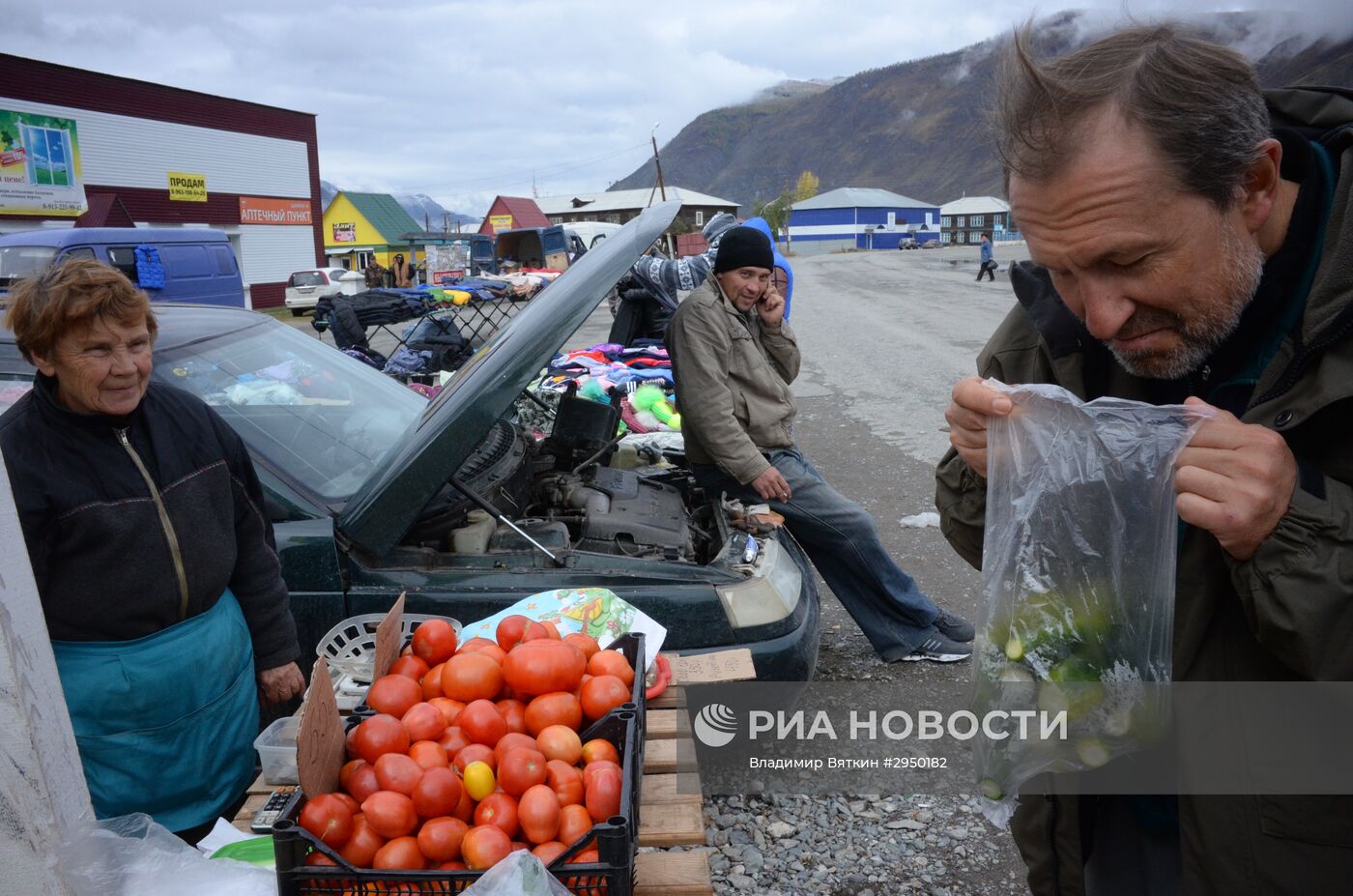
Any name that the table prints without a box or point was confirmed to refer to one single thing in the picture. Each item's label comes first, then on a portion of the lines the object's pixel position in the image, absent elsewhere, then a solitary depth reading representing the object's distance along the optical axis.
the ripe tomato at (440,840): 1.56
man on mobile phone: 3.99
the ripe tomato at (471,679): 2.00
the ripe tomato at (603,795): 1.64
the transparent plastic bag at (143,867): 1.46
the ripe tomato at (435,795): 1.63
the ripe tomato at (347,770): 1.74
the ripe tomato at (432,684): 2.02
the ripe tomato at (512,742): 1.78
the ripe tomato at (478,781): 1.72
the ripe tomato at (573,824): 1.60
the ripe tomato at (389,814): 1.57
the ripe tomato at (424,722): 1.83
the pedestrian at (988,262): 29.42
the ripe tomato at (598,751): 1.81
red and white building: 27.61
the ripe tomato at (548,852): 1.53
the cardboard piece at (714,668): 2.66
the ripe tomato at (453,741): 1.83
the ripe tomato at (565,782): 1.68
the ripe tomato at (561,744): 1.80
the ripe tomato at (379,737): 1.76
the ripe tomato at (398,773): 1.67
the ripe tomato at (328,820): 1.53
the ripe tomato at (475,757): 1.79
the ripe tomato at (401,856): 1.52
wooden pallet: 1.79
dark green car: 3.01
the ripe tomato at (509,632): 2.23
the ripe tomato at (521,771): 1.69
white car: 30.52
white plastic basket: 2.56
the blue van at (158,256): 13.45
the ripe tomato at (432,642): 2.15
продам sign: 31.69
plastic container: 2.03
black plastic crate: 1.46
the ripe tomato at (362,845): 1.53
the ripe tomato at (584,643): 2.20
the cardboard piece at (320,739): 1.54
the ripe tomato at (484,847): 1.52
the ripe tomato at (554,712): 1.89
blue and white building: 98.88
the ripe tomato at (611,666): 2.04
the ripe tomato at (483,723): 1.87
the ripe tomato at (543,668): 1.98
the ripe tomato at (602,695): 1.92
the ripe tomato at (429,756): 1.74
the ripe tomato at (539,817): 1.59
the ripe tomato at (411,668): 2.07
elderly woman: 2.23
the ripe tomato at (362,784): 1.67
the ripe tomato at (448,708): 1.91
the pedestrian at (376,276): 33.62
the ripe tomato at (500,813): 1.61
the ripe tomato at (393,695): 1.92
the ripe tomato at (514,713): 1.96
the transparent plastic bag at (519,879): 1.41
